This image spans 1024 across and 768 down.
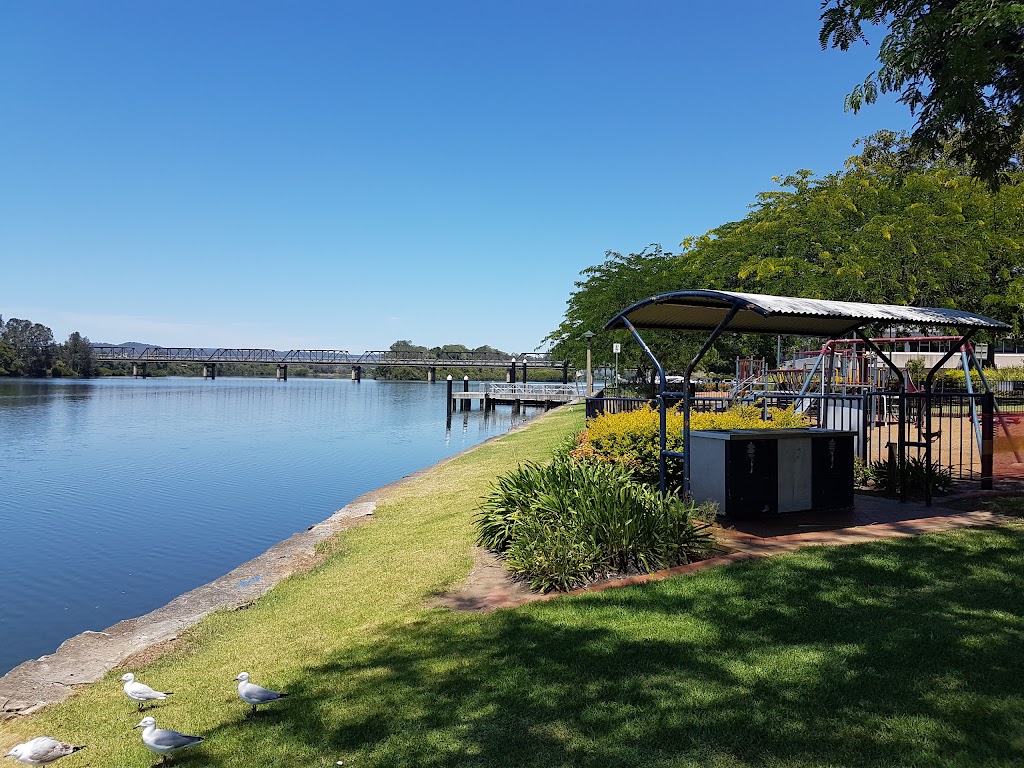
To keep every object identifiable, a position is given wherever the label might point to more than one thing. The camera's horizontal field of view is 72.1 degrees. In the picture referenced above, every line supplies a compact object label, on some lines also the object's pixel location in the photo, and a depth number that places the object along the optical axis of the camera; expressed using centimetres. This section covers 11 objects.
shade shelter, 895
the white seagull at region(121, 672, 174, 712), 551
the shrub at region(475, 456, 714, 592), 776
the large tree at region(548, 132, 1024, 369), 2622
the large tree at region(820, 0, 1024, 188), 825
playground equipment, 1748
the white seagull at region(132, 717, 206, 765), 454
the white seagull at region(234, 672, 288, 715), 512
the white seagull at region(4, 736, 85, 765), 478
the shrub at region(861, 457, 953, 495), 1138
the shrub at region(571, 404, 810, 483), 1192
